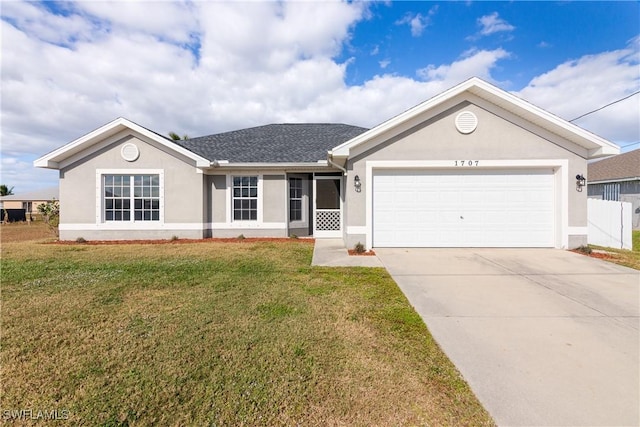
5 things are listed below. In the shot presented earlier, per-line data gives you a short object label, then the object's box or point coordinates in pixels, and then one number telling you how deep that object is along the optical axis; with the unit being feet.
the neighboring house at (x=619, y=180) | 62.75
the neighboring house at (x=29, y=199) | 126.41
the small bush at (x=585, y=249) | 27.84
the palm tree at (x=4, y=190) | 150.25
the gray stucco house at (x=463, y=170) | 29.25
